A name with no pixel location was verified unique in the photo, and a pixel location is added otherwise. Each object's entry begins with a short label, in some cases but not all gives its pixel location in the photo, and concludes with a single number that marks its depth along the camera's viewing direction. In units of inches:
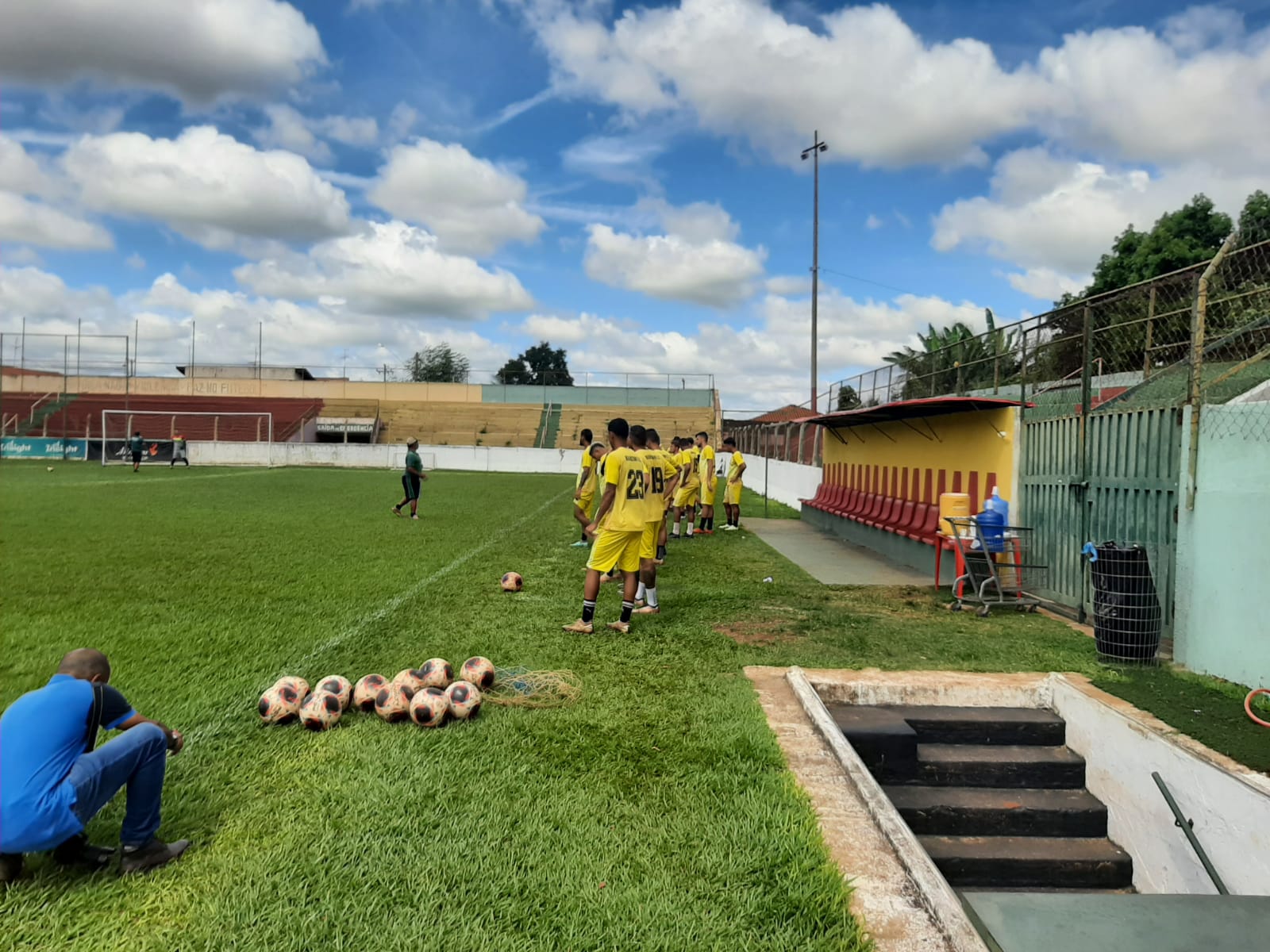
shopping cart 328.8
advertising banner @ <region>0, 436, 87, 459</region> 1658.5
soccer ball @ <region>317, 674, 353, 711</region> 188.2
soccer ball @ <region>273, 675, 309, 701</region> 187.9
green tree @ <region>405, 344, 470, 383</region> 2304.4
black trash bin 247.6
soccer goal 1818.4
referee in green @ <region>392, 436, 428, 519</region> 642.2
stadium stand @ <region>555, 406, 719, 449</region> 1942.7
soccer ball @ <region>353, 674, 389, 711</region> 190.2
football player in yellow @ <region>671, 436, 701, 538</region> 548.7
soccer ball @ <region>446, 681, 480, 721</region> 185.9
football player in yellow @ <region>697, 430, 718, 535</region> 583.5
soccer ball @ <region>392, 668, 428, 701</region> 189.3
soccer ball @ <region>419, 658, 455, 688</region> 196.2
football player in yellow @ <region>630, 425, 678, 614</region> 296.2
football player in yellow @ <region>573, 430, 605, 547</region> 446.0
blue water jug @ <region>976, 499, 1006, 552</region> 340.8
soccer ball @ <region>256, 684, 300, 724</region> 183.2
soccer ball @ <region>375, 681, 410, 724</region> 184.7
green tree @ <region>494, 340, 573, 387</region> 2258.9
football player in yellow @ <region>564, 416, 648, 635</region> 282.7
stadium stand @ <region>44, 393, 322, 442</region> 1860.2
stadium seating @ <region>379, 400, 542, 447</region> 1964.8
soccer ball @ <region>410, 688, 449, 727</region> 181.9
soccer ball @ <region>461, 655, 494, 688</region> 206.8
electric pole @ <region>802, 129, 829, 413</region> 1393.9
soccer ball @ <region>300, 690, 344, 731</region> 180.2
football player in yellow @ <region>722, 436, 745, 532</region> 625.9
